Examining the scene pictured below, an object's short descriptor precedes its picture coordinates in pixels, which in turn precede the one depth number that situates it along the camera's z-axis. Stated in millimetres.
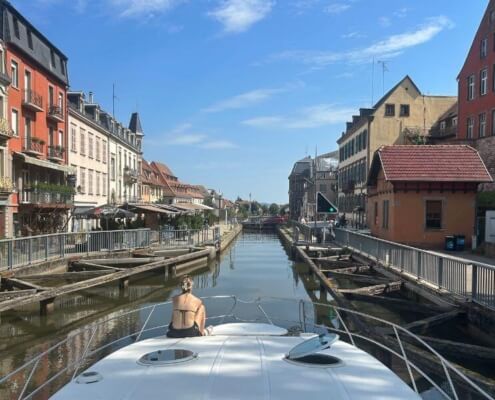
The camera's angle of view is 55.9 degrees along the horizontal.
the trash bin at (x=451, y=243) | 20281
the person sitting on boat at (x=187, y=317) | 6264
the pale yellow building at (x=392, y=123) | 43875
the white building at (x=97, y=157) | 35156
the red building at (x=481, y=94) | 34281
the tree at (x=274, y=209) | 129250
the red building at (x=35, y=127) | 25781
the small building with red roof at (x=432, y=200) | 20984
